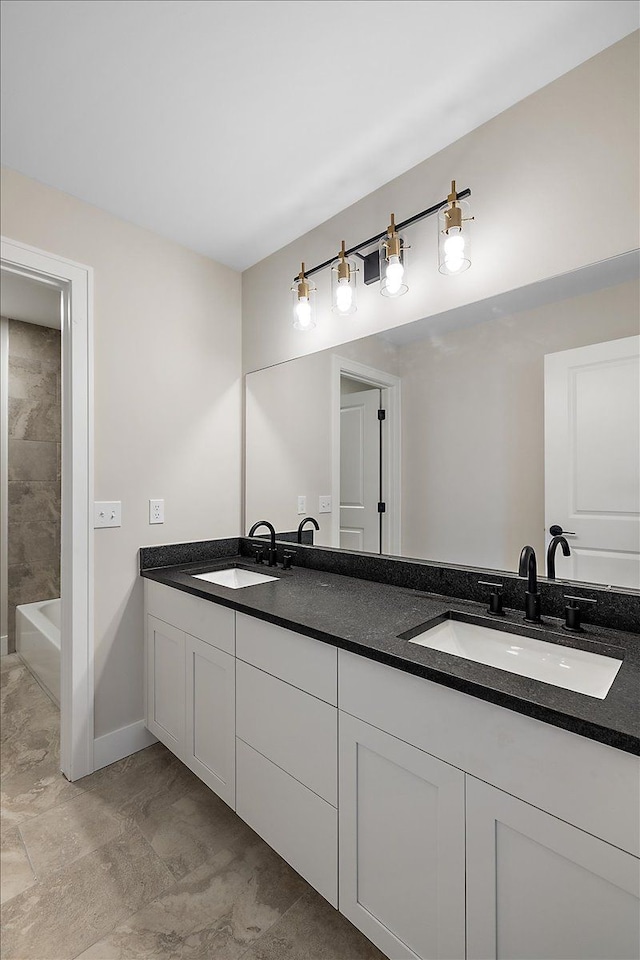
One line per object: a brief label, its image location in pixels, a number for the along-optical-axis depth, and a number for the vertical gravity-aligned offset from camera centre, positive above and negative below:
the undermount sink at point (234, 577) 2.07 -0.43
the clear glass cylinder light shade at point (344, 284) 1.89 +0.81
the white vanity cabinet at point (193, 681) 1.60 -0.75
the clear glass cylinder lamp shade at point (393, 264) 1.71 +0.79
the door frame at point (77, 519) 1.91 -0.15
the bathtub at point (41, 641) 2.60 -0.95
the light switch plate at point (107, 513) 1.98 -0.13
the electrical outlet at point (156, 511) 2.16 -0.13
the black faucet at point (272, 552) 2.21 -0.33
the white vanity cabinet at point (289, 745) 1.22 -0.75
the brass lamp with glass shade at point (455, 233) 1.50 +0.81
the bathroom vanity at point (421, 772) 0.79 -0.62
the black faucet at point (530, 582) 1.30 -0.28
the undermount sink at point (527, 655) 1.08 -0.44
